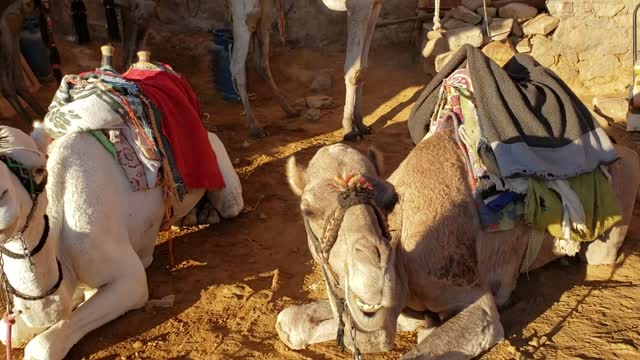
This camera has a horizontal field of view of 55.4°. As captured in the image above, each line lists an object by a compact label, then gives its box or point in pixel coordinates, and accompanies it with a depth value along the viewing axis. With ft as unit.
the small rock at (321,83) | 31.89
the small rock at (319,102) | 29.37
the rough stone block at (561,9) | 29.01
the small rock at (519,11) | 30.32
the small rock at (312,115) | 27.88
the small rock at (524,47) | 29.63
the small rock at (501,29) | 29.81
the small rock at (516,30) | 30.17
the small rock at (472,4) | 31.40
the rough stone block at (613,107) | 24.13
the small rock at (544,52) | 29.32
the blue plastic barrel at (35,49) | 31.81
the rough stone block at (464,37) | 30.01
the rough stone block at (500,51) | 29.04
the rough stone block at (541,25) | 29.32
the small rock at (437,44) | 30.81
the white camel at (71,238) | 10.36
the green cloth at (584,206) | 11.84
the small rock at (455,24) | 30.83
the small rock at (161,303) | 13.69
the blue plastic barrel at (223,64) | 31.24
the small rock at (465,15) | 30.78
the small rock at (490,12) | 31.09
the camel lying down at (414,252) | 7.91
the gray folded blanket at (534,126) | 11.98
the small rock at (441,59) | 29.82
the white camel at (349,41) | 24.40
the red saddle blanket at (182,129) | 15.34
